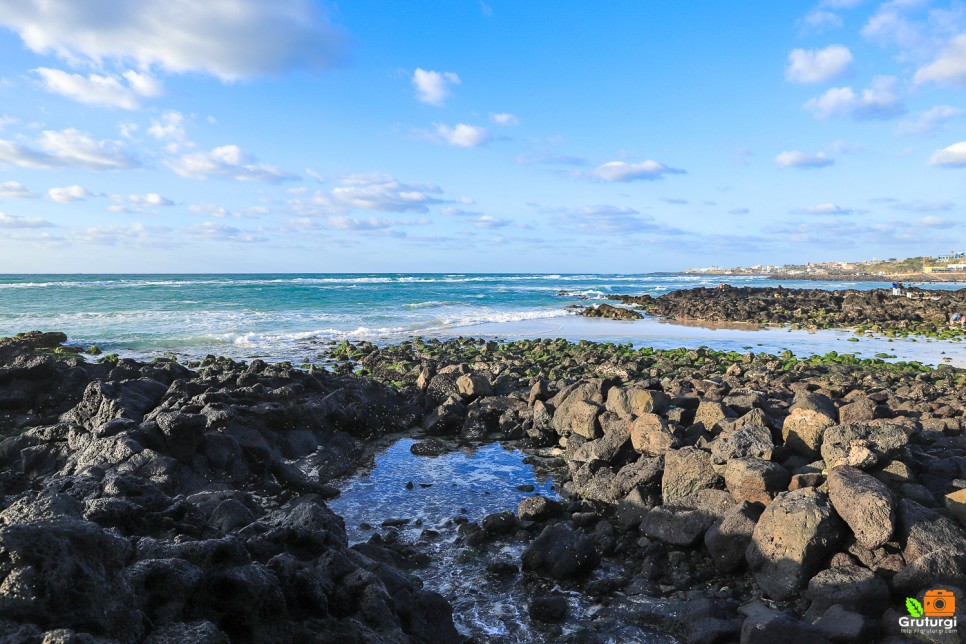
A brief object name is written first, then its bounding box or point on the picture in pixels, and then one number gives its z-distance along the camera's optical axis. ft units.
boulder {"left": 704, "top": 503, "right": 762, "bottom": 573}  22.31
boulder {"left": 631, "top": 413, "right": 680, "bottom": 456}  30.71
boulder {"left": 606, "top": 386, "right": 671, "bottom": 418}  35.85
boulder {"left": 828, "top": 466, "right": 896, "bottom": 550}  19.95
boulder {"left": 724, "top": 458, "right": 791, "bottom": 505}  24.08
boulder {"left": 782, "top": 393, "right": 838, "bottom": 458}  27.40
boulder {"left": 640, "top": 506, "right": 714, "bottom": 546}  23.85
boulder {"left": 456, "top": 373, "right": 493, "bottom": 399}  48.49
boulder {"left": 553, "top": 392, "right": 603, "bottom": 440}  37.68
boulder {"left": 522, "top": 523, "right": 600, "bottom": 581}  22.35
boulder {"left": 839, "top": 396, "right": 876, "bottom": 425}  31.35
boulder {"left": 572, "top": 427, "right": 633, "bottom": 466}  33.12
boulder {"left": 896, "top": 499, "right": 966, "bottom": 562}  19.38
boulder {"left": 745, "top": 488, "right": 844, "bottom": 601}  20.35
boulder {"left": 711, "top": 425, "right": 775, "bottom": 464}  26.25
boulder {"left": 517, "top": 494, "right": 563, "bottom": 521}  27.07
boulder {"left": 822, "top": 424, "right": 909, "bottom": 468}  24.30
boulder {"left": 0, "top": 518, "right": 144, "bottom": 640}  10.76
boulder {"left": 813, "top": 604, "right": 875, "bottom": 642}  16.29
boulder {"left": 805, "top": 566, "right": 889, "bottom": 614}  18.42
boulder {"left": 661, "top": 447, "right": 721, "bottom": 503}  26.63
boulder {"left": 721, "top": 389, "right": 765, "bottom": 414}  35.70
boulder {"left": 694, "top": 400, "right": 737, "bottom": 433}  32.89
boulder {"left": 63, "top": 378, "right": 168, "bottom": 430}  34.40
